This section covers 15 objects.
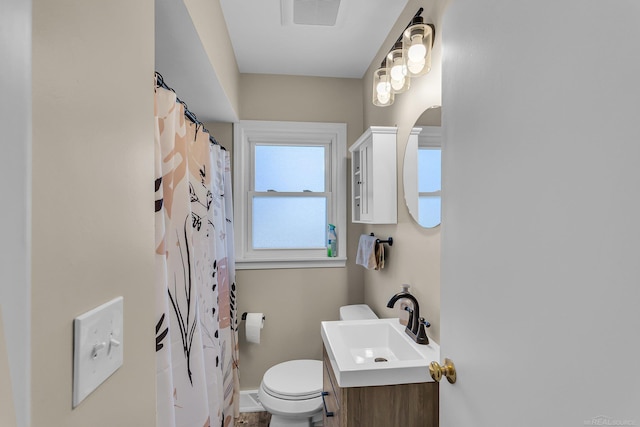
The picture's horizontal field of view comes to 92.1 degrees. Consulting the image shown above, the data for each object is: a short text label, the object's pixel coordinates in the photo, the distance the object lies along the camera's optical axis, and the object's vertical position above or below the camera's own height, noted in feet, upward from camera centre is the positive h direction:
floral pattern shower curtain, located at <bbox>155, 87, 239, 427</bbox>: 2.78 -0.70
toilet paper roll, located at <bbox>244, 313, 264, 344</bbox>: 7.23 -2.66
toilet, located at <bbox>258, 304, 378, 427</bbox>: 5.49 -3.25
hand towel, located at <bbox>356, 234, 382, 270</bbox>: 6.23 -0.78
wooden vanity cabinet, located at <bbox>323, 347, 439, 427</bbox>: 3.63 -2.27
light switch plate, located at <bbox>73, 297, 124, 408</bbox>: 1.52 -0.72
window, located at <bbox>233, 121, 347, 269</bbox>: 7.81 +0.60
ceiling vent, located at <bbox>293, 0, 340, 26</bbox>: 5.15 +3.55
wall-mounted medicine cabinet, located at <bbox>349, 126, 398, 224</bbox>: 5.71 +0.73
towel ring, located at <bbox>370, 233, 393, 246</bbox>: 6.02 -0.51
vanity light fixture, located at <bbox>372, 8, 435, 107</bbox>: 4.28 +2.33
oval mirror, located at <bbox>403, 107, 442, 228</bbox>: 4.42 +0.72
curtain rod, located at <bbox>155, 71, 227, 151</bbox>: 3.19 +1.36
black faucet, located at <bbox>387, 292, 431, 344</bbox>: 4.34 -1.57
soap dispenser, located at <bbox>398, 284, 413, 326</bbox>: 4.97 -1.56
